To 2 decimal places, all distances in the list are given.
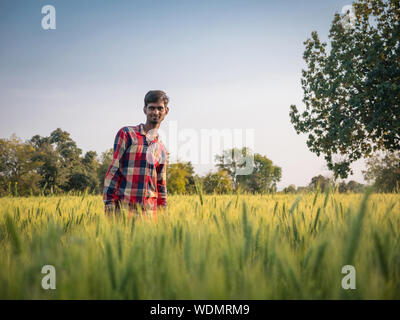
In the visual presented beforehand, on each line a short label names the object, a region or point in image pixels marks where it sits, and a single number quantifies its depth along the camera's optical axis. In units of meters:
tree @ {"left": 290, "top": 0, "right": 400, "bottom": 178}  15.95
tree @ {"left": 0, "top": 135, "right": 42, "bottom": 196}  42.38
